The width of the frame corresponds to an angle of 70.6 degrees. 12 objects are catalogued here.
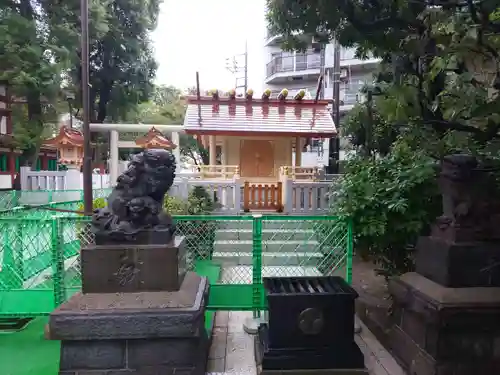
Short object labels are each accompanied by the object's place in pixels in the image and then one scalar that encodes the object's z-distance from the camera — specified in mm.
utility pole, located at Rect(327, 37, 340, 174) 10297
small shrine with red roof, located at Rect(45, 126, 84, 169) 13180
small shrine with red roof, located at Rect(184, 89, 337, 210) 9853
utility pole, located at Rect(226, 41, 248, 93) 27378
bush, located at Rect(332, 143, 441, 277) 3996
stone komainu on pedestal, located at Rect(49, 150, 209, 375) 3023
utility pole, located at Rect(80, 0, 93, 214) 7227
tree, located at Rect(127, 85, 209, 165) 24859
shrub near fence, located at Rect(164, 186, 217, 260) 5711
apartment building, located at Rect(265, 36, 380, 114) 22359
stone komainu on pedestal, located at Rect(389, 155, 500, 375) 3158
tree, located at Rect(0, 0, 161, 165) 13852
